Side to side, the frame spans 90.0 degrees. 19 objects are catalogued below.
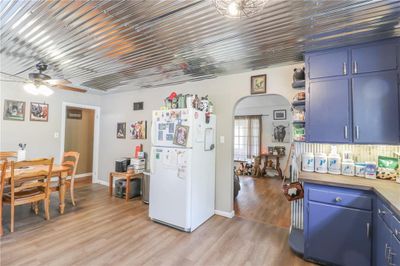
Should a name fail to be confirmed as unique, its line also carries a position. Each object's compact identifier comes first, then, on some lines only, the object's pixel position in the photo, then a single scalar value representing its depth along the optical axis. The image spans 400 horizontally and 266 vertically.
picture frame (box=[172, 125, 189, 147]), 2.72
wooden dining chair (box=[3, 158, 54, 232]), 2.53
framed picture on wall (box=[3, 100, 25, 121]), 3.86
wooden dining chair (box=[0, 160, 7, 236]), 2.40
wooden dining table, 2.74
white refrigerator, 2.73
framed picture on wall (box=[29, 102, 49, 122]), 4.20
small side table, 3.96
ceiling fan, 2.77
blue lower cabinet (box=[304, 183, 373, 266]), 1.86
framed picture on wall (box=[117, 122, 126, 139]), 4.86
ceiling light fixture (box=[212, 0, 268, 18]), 1.31
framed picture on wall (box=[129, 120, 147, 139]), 4.50
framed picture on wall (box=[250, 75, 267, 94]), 3.06
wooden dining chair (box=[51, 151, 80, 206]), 3.49
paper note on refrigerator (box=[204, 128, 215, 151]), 3.11
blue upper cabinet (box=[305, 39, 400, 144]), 2.02
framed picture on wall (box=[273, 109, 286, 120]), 6.57
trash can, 3.83
